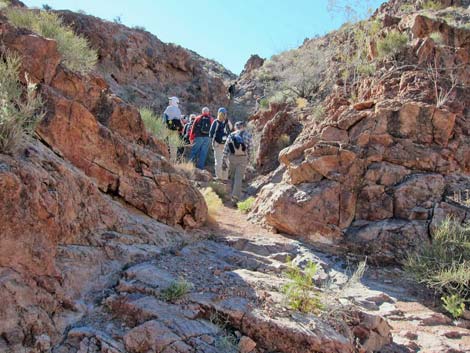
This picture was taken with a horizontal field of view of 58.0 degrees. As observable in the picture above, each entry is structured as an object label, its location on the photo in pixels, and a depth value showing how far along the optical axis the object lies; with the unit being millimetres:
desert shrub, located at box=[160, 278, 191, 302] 3273
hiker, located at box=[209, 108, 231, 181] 9711
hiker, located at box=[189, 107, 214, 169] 10008
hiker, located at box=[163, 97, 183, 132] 10758
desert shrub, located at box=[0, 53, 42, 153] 3266
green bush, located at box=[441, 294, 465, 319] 4449
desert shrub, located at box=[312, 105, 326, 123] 8173
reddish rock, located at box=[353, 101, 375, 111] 7062
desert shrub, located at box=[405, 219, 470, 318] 4680
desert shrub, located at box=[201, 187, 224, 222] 6602
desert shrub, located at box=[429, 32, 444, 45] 8141
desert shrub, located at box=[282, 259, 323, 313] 3551
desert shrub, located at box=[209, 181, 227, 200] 8625
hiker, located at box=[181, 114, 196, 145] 11707
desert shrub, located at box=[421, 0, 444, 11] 13667
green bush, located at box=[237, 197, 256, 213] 7657
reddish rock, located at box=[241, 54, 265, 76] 28984
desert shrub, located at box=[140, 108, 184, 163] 8973
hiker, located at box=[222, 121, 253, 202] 9227
